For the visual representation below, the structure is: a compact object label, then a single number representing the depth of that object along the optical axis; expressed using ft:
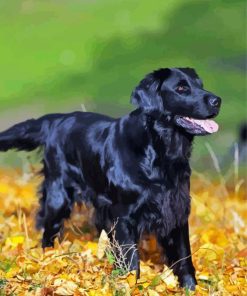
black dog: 37.29
